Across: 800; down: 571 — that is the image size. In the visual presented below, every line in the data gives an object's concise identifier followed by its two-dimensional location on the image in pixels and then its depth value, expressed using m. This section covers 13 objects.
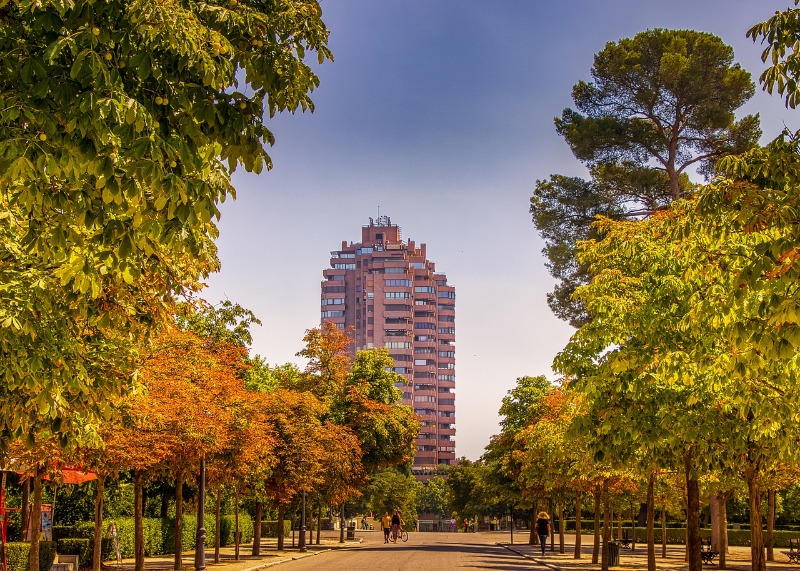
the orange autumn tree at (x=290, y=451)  38.19
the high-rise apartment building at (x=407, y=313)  177.00
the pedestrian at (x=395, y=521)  58.89
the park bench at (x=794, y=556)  37.41
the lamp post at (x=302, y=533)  43.01
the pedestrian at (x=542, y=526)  40.84
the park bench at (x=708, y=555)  35.06
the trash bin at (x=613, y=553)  30.60
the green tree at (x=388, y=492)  80.31
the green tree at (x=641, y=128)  37.25
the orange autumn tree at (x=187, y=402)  22.83
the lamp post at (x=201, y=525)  23.61
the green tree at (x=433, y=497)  144.25
